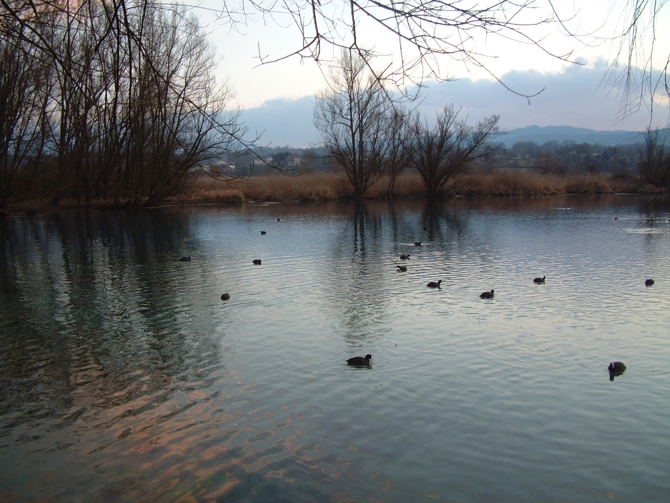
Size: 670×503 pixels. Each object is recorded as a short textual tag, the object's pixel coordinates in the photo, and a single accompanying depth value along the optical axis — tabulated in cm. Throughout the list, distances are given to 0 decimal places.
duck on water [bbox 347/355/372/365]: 652
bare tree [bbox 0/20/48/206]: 1673
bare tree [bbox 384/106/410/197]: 4047
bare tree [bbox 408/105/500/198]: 4106
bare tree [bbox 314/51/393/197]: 3950
